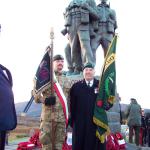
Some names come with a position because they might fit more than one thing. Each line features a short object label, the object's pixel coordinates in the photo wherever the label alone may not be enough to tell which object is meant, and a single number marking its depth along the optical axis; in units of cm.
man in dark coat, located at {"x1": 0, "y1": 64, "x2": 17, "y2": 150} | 181
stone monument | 672
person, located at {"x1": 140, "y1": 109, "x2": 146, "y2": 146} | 845
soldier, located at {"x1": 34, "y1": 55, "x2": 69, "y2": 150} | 314
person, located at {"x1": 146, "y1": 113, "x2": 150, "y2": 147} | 838
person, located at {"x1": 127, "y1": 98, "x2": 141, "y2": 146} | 707
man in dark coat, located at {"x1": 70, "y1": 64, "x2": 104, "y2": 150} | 292
